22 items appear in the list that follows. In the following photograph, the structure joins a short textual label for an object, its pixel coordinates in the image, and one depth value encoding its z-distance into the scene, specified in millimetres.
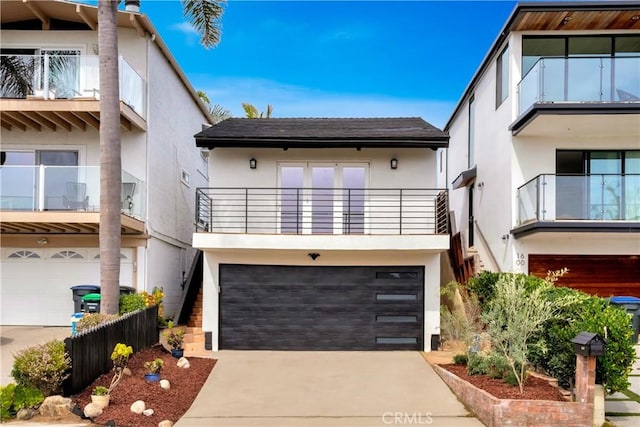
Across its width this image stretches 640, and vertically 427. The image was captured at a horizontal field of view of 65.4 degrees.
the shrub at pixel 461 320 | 10039
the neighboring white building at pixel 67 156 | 13031
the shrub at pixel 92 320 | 9773
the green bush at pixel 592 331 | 7453
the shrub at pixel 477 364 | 9078
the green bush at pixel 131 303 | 12453
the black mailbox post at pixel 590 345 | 7043
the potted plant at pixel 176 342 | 11430
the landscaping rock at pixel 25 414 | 6962
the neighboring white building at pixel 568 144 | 12789
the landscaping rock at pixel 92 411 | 7129
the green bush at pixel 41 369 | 7211
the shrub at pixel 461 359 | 10528
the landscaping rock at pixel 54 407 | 7062
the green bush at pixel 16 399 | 7004
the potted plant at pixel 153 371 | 9023
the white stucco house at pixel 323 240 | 13047
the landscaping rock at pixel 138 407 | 7457
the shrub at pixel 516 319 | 8031
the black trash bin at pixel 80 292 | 13266
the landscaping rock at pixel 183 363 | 10598
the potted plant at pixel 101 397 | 7418
